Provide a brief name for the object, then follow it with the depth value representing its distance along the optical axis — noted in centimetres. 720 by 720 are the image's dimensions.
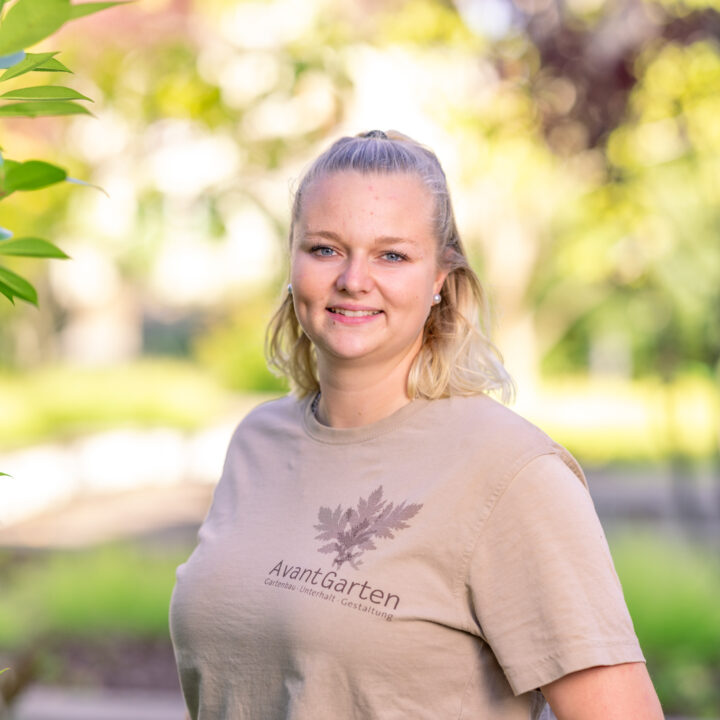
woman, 174
